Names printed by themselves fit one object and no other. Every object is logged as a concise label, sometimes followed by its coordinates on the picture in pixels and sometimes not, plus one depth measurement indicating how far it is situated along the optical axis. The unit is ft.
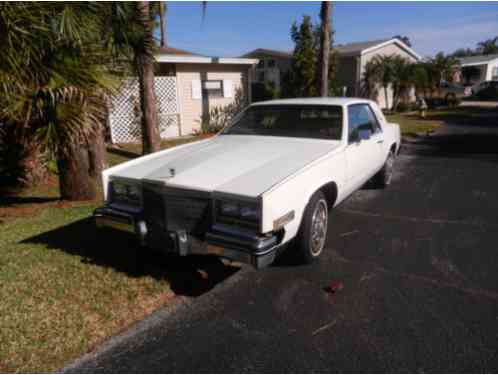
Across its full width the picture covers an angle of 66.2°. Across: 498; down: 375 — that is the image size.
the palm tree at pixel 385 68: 66.85
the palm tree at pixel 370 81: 66.95
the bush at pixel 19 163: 22.08
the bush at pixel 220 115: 46.89
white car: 9.91
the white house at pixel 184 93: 39.11
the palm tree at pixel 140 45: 18.51
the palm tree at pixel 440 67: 77.71
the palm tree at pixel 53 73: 14.32
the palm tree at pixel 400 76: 68.59
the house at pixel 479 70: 137.39
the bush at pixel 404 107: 73.00
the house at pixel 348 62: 68.28
